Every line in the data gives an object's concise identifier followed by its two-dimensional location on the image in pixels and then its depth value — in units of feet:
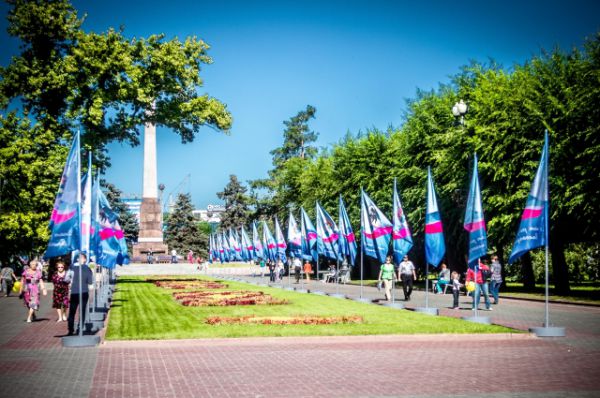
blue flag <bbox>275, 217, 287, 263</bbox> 163.12
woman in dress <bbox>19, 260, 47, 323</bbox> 75.20
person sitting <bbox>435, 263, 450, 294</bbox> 133.35
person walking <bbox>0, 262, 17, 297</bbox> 127.70
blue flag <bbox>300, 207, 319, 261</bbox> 127.13
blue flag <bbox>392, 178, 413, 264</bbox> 87.86
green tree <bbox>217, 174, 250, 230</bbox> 430.61
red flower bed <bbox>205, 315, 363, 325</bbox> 68.69
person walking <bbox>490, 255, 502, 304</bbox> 98.94
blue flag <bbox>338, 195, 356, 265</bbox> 109.91
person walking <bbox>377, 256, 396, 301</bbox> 100.82
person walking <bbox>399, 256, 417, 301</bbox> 102.17
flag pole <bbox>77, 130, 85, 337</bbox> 54.85
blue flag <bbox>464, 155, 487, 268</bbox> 68.49
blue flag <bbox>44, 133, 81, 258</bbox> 54.95
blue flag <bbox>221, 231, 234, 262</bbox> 244.50
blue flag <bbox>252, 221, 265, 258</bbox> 193.57
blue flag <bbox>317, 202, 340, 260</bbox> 117.39
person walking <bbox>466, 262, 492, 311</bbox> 87.40
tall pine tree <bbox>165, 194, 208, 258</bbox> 406.21
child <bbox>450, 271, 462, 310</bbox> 91.04
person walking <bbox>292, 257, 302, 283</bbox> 177.99
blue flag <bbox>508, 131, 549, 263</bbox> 61.93
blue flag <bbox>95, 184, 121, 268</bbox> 80.53
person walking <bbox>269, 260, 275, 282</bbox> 182.13
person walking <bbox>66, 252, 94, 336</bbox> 58.82
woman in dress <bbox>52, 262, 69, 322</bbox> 69.94
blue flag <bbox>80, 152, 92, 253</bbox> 61.46
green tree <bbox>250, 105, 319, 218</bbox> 316.40
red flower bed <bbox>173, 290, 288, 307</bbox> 94.12
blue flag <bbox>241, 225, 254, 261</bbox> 211.41
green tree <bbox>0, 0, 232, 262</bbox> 139.33
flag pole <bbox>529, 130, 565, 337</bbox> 59.31
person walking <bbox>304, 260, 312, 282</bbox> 180.43
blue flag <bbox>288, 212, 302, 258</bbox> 142.72
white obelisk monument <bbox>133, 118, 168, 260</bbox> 239.30
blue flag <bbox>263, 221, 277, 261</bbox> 170.40
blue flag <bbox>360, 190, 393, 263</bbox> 93.81
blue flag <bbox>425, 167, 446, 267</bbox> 77.66
